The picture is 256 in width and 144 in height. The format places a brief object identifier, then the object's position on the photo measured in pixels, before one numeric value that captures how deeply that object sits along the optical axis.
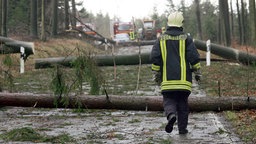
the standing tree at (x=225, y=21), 32.12
